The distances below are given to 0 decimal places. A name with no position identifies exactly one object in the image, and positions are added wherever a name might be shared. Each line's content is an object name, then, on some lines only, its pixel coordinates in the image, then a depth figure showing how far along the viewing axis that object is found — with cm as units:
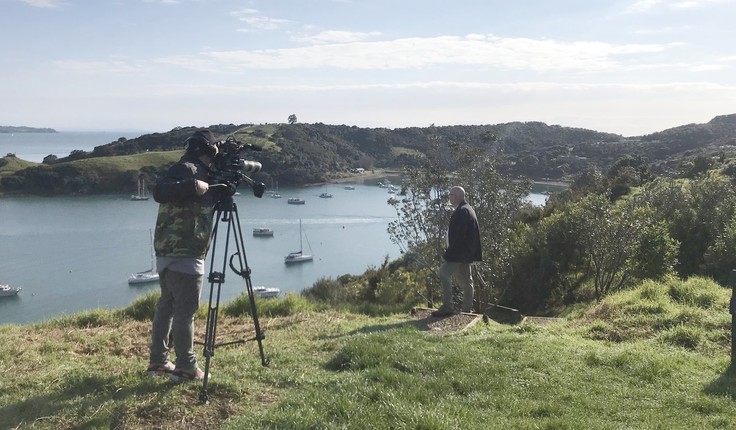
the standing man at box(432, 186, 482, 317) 745
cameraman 416
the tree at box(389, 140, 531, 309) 1412
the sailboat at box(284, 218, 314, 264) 5153
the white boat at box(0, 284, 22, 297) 3750
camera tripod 424
